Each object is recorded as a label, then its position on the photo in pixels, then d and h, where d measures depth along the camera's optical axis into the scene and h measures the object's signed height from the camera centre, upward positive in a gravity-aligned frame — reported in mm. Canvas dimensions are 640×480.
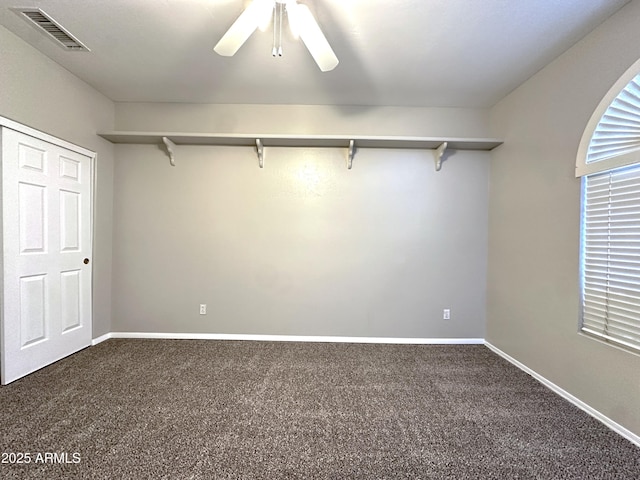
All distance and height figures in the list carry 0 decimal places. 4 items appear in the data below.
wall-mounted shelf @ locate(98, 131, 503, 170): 2773 +945
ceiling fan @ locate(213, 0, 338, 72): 1511 +1162
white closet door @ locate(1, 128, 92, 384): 2102 -203
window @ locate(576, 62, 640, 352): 1663 +125
